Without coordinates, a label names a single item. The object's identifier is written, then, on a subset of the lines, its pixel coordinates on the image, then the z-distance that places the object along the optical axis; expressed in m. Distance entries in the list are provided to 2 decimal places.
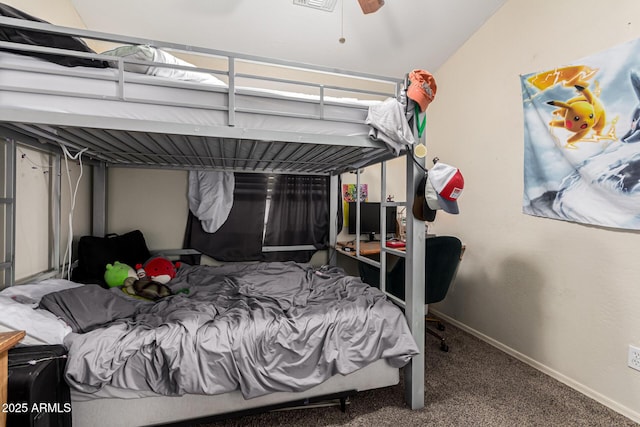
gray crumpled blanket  1.29
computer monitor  3.08
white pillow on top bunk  1.25
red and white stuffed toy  2.21
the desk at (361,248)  2.53
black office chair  2.22
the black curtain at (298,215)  3.02
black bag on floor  0.95
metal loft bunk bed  1.12
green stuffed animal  2.04
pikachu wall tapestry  1.61
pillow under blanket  1.38
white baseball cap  1.49
